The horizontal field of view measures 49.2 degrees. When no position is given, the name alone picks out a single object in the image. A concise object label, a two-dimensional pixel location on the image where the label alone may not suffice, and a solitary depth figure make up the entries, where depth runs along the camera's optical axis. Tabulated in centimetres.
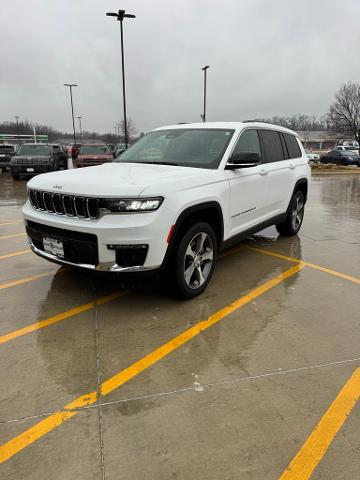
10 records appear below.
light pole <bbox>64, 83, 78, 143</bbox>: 4751
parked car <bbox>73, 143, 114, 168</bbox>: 1883
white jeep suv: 348
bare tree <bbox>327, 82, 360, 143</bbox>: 4209
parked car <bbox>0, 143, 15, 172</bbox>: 2228
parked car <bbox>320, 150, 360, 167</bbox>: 3341
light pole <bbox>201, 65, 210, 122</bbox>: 3058
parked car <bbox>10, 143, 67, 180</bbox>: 1703
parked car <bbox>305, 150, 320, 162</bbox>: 3692
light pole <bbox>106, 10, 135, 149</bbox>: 1958
